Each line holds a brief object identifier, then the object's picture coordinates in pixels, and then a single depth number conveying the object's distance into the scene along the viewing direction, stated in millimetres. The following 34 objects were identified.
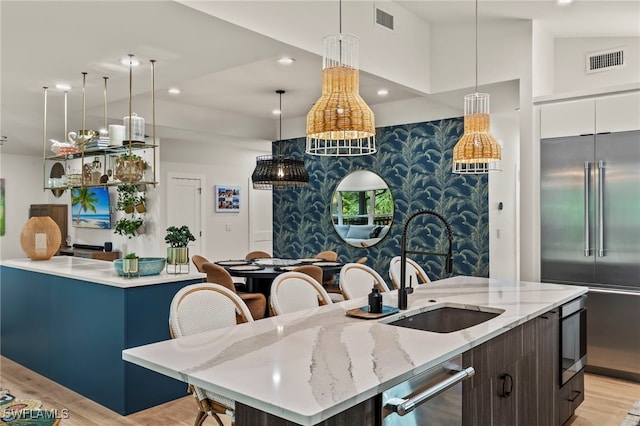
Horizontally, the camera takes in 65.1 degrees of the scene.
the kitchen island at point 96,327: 3420
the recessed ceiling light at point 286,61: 4445
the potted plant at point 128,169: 3904
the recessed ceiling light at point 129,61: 3812
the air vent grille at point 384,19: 4406
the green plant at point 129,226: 7770
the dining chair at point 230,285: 4516
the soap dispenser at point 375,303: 2420
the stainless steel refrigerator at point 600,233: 4070
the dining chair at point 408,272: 3930
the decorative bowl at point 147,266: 3654
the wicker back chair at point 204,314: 1983
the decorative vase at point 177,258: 3834
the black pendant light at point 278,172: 5645
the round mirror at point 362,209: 6695
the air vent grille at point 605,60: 4574
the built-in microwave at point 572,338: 3002
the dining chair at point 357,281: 3295
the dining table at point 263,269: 4930
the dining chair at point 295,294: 2732
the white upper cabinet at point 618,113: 4062
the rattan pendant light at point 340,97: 2182
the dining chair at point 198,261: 5501
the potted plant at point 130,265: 3586
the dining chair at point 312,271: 4699
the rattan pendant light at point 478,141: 3295
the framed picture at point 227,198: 8773
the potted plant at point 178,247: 3816
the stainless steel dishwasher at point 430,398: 1502
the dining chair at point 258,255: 6704
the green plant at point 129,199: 7797
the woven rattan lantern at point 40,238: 4625
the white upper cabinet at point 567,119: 4285
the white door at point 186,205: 7980
